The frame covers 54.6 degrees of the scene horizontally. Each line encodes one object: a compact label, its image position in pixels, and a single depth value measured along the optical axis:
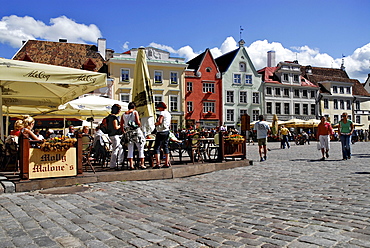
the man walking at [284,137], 24.91
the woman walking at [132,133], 8.34
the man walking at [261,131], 13.20
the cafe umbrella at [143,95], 9.69
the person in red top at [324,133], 13.40
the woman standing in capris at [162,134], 8.55
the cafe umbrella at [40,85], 7.14
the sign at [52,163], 6.63
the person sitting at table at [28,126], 7.38
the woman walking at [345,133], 13.16
